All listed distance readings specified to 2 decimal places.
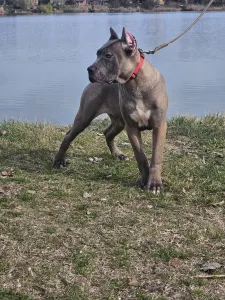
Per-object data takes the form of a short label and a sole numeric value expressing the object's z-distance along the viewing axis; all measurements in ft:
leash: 16.92
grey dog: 15.99
